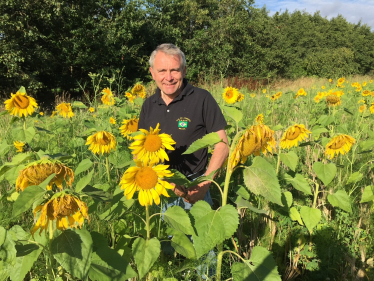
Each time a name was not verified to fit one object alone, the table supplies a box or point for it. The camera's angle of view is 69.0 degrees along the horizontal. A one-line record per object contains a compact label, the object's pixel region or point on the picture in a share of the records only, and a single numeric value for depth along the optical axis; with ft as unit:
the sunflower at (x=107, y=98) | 11.29
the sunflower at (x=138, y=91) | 13.15
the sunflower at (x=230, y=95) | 13.96
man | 7.33
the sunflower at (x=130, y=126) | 8.77
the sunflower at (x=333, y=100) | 12.10
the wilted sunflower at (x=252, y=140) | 3.76
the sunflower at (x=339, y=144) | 6.68
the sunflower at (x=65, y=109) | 11.73
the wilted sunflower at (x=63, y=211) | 2.94
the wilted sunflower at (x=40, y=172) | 3.33
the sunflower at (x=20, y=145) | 6.12
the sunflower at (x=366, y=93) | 17.03
